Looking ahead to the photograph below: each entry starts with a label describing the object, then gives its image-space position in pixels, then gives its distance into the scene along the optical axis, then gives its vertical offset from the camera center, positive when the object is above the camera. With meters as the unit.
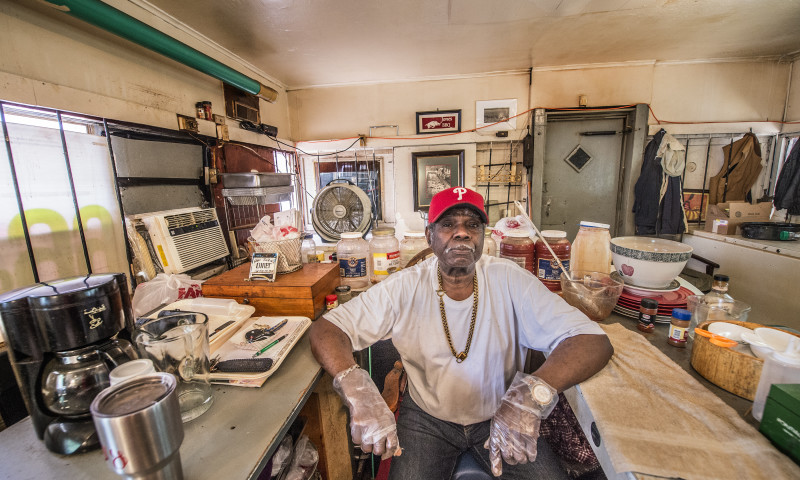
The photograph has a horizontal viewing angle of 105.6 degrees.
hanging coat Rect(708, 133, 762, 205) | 4.14 +0.14
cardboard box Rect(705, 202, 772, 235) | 3.69 -0.38
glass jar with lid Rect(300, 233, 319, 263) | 2.21 -0.43
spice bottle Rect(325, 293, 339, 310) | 1.65 -0.58
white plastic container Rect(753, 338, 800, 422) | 0.81 -0.51
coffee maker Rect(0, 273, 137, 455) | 0.80 -0.41
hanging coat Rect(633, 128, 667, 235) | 4.25 -0.07
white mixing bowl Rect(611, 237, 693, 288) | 1.50 -0.38
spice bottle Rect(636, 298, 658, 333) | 1.42 -0.60
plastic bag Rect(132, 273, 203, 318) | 1.77 -0.56
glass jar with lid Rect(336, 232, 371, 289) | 2.01 -0.48
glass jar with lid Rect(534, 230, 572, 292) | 1.74 -0.41
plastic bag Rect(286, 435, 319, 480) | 1.45 -1.30
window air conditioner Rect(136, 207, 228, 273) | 2.26 -0.32
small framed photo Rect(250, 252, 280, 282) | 1.67 -0.39
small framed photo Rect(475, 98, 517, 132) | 4.52 +1.11
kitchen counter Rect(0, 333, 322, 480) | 0.80 -0.70
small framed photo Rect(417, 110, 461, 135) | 4.64 +1.05
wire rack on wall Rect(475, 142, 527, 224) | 4.67 +0.19
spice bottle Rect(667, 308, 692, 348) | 1.27 -0.59
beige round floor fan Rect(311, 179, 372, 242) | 3.85 -0.22
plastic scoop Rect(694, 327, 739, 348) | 1.03 -0.54
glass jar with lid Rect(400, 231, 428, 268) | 2.29 -0.41
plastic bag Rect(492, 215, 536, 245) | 1.97 -0.25
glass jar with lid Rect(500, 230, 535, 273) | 1.81 -0.35
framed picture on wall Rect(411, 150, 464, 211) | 4.73 +0.31
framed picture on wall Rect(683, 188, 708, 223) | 4.44 -0.29
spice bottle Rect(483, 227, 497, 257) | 2.14 -0.40
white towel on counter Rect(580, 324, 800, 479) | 0.74 -0.68
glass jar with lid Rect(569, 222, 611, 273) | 1.81 -0.37
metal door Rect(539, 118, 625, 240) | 4.65 +0.22
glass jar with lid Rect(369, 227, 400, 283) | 2.06 -0.42
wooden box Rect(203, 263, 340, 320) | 1.56 -0.50
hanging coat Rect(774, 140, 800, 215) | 3.65 -0.04
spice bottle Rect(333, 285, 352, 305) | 1.81 -0.59
